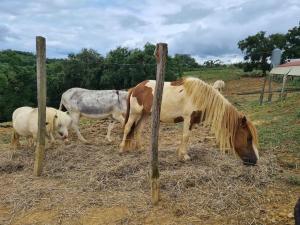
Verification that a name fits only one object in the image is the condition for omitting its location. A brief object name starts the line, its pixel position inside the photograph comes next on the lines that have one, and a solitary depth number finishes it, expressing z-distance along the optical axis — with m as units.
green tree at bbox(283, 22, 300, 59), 23.56
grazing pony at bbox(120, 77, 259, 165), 3.94
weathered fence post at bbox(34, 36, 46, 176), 3.88
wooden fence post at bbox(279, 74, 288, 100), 9.66
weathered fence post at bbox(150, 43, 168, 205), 3.03
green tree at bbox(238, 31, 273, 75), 23.93
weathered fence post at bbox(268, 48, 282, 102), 12.53
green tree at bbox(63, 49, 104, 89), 15.96
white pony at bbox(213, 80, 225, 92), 9.91
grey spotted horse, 5.82
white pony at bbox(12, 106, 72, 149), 4.78
